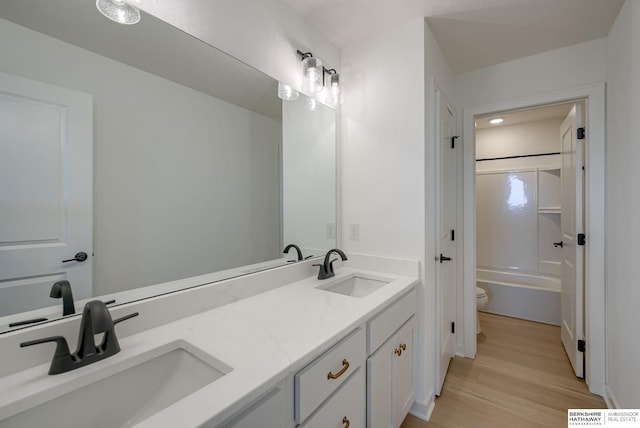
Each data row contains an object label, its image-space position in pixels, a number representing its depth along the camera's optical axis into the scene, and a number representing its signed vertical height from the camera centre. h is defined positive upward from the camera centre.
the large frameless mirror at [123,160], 0.75 +0.19
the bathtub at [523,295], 2.90 -0.91
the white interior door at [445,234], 1.79 -0.15
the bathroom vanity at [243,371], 0.61 -0.42
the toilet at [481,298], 2.85 -0.90
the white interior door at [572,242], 1.94 -0.22
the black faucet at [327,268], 1.56 -0.32
